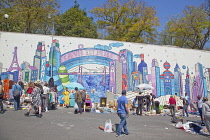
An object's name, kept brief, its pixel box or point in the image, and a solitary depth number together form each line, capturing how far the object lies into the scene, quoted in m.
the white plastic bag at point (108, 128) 8.07
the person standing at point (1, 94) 10.52
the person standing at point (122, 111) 7.47
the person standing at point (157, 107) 15.78
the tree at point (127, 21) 36.50
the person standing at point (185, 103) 14.50
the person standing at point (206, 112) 8.20
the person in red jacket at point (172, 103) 12.97
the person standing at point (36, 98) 10.21
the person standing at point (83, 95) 13.34
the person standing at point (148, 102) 15.56
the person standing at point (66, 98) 16.69
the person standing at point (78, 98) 12.25
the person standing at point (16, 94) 11.80
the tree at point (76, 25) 36.38
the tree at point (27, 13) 32.28
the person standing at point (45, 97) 12.23
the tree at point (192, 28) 34.50
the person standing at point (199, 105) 12.38
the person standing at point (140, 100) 13.59
